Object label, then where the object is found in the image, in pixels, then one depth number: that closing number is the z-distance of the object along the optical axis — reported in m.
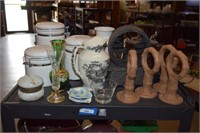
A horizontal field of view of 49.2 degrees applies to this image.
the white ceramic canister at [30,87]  0.88
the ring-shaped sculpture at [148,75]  0.88
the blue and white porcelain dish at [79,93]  0.91
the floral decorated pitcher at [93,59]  0.91
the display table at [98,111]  0.89
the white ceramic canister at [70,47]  1.03
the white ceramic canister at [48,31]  1.14
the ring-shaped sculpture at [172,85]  0.88
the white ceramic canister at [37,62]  0.96
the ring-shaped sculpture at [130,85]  0.88
